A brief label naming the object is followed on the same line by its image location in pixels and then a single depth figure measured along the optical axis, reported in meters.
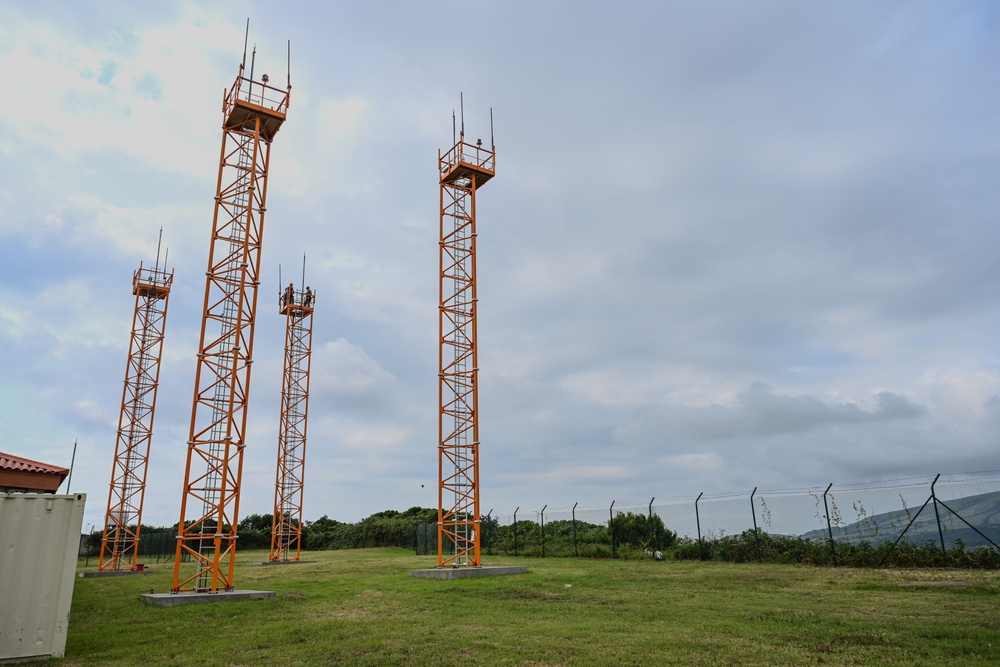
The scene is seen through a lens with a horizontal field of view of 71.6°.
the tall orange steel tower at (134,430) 34.19
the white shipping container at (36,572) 10.82
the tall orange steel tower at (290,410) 40.94
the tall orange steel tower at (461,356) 27.59
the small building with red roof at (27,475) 17.12
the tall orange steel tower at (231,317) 20.45
